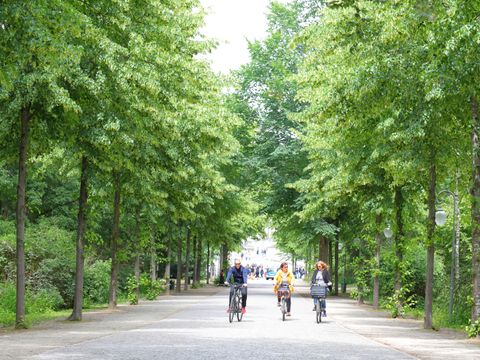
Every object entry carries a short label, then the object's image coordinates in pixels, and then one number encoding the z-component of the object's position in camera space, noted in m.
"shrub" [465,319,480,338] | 18.06
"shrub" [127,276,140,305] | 33.09
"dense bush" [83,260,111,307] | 33.62
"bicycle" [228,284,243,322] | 22.94
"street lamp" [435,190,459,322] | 24.76
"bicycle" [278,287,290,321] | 24.75
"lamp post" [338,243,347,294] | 53.48
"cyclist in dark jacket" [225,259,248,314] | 24.19
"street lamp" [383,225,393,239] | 31.52
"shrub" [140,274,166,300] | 38.41
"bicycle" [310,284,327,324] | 24.15
